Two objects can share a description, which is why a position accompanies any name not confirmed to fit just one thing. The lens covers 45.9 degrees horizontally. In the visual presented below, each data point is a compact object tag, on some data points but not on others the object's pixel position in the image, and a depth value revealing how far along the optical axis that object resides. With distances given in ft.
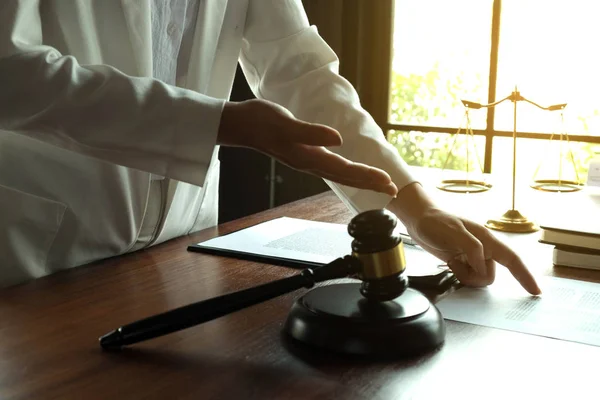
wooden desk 2.03
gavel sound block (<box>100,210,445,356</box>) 2.29
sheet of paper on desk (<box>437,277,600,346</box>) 2.59
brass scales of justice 4.66
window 9.41
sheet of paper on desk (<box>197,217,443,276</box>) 3.55
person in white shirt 2.79
